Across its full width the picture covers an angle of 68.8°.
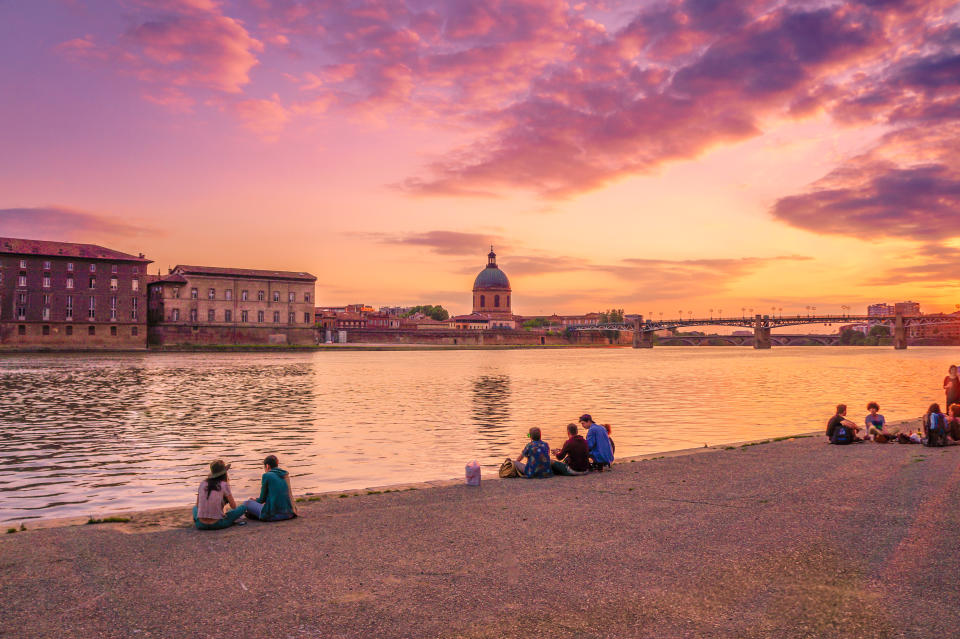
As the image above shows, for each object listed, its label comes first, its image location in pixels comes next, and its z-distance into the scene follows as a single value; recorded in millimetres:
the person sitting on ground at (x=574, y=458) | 15477
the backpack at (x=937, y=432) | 18141
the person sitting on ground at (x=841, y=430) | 19205
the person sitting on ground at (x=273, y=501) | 11195
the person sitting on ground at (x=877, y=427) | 19578
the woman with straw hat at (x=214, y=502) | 10516
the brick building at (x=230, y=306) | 125125
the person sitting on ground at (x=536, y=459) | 15148
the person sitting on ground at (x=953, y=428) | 18734
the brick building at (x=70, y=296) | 103812
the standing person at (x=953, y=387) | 20906
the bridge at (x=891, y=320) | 183738
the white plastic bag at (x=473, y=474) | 13891
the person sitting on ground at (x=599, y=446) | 15773
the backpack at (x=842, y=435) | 19188
